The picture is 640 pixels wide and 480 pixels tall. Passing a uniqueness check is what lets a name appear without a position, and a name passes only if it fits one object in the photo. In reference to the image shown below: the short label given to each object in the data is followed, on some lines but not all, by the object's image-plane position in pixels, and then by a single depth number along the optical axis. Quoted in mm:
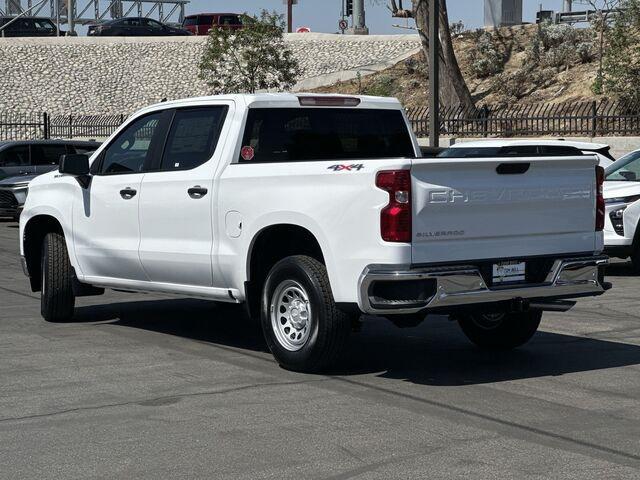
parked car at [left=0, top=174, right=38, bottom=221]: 23922
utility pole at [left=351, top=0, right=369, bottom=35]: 76562
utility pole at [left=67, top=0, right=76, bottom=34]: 85562
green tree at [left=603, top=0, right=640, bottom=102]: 36000
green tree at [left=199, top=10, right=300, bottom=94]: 48219
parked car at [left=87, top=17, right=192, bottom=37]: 73888
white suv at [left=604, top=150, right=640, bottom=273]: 15320
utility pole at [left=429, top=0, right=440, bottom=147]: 25438
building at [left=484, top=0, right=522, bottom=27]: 52644
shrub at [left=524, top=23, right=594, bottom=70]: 45312
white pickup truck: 7938
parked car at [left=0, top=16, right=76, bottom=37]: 77438
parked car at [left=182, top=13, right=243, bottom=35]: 73688
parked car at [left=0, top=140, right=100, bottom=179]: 25297
